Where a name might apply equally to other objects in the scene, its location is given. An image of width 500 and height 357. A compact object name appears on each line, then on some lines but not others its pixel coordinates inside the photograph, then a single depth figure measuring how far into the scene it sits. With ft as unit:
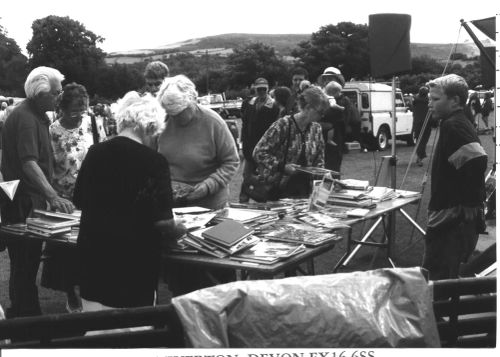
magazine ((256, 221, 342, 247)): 9.59
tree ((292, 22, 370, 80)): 169.07
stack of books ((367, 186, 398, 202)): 13.42
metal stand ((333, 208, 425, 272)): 15.17
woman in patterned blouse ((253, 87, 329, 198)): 13.30
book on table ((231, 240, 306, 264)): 8.68
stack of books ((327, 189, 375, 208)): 12.74
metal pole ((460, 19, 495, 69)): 14.37
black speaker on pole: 15.78
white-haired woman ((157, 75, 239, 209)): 11.46
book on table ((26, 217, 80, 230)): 10.32
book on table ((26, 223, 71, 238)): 10.18
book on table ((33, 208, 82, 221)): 10.66
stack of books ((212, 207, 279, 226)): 10.53
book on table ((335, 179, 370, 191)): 13.51
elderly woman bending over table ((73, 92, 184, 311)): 7.87
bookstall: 8.88
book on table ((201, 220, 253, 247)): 9.03
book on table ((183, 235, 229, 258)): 8.92
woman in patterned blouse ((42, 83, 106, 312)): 12.33
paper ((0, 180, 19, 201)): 10.47
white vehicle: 46.96
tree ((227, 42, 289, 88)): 197.36
